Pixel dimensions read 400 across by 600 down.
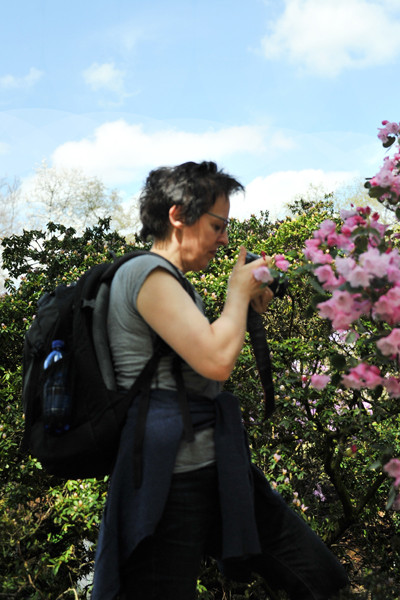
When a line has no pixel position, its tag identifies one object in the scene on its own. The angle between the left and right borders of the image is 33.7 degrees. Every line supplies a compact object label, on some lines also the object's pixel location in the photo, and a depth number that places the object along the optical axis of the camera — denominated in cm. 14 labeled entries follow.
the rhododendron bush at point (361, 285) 167
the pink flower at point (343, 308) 173
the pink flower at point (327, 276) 177
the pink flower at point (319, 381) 194
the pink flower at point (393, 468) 209
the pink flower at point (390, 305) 167
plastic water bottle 175
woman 169
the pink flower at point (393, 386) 191
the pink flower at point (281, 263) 188
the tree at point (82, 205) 3033
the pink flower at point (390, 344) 173
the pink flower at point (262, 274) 179
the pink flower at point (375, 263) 165
